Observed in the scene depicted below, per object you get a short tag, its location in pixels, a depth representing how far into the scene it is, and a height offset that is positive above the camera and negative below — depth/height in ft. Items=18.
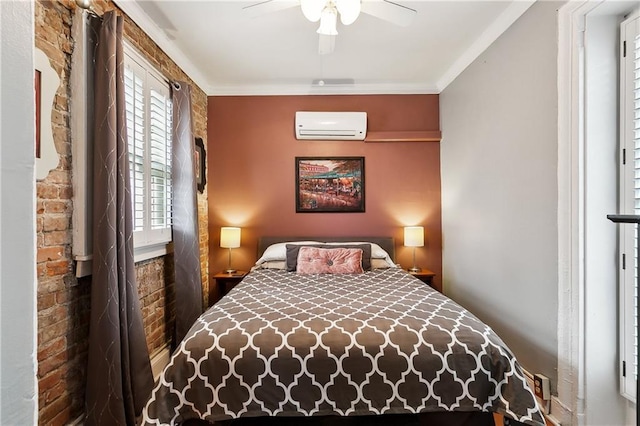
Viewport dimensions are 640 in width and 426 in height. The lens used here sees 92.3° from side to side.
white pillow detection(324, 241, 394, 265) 10.24 -1.45
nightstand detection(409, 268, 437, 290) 10.48 -2.21
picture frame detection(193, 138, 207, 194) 10.62 +1.64
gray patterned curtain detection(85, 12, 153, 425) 5.26 -0.72
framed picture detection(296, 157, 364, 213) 11.64 +0.98
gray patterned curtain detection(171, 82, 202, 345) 8.43 -0.30
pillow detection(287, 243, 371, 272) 9.87 -1.42
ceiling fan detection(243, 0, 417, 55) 5.51 +3.78
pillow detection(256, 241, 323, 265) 10.33 -1.43
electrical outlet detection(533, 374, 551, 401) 5.98 -3.51
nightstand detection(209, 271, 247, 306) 10.61 -2.38
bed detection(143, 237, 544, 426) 4.63 -2.50
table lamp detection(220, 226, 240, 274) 10.76 -0.89
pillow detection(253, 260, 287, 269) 10.20 -1.79
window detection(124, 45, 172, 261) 6.82 +1.49
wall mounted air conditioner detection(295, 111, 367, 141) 11.17 +3.19
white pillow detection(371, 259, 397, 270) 10.05 -1.76
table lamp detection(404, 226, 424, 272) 10.80 -0.94
